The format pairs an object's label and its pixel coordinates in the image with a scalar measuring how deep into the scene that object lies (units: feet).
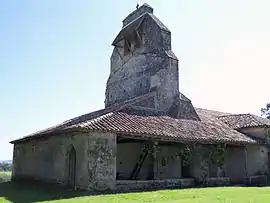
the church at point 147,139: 46.65
